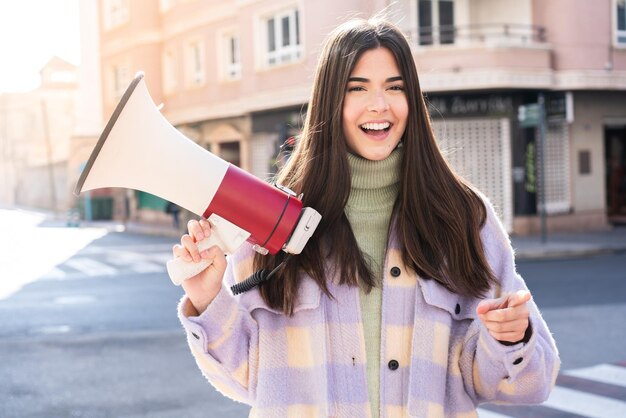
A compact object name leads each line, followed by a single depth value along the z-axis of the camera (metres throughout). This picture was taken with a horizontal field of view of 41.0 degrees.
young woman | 2.22
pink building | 20.75
